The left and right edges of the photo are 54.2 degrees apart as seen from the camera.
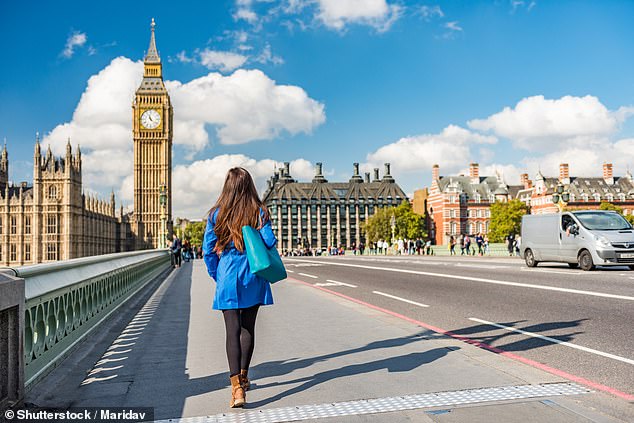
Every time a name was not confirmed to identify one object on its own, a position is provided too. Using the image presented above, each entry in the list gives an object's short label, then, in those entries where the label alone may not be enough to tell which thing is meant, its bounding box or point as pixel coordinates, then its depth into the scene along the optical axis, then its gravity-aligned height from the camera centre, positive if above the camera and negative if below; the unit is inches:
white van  804.6 -7.0
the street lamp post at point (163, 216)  1700.8 +73.5
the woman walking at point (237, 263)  205.2 -7.5
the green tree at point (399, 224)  4975.4 +106.1
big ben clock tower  5172.2 +674.2
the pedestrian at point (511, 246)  1720.0 -30.7
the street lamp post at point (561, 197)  1437.0 +88.1
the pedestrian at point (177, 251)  1548.8 -23.7
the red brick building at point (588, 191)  4562.0 +323.5
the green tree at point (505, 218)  4301.2 +119.8
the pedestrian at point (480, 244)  2013.8 -27.4
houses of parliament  4222.4 +295.2
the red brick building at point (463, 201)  4955.7 +283.1
